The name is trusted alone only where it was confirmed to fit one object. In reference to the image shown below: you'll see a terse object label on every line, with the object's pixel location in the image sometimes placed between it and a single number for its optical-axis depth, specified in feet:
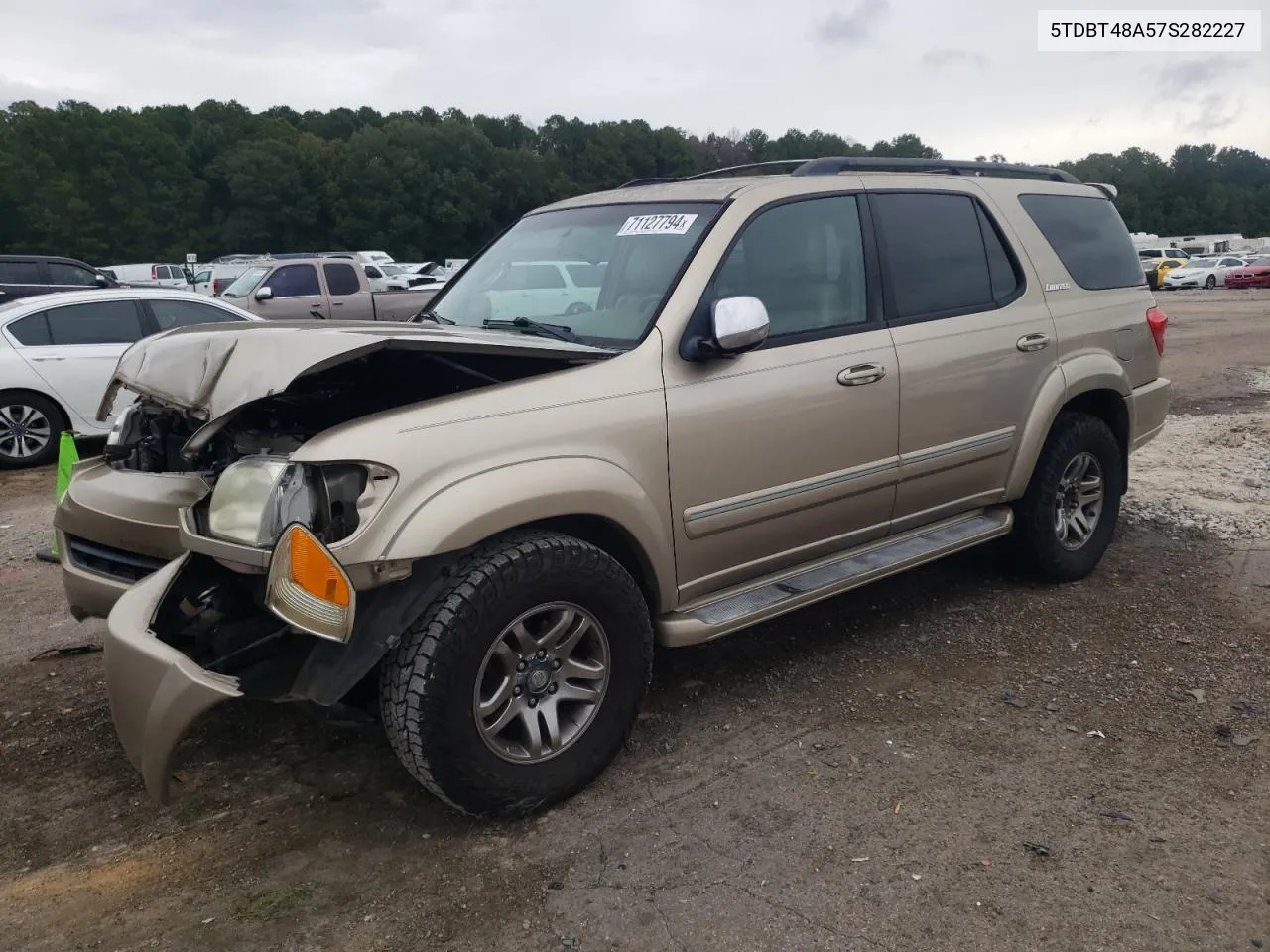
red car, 127.95
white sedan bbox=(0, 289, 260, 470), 28.14
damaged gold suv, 8.97
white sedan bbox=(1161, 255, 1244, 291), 134.62
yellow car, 140.37
